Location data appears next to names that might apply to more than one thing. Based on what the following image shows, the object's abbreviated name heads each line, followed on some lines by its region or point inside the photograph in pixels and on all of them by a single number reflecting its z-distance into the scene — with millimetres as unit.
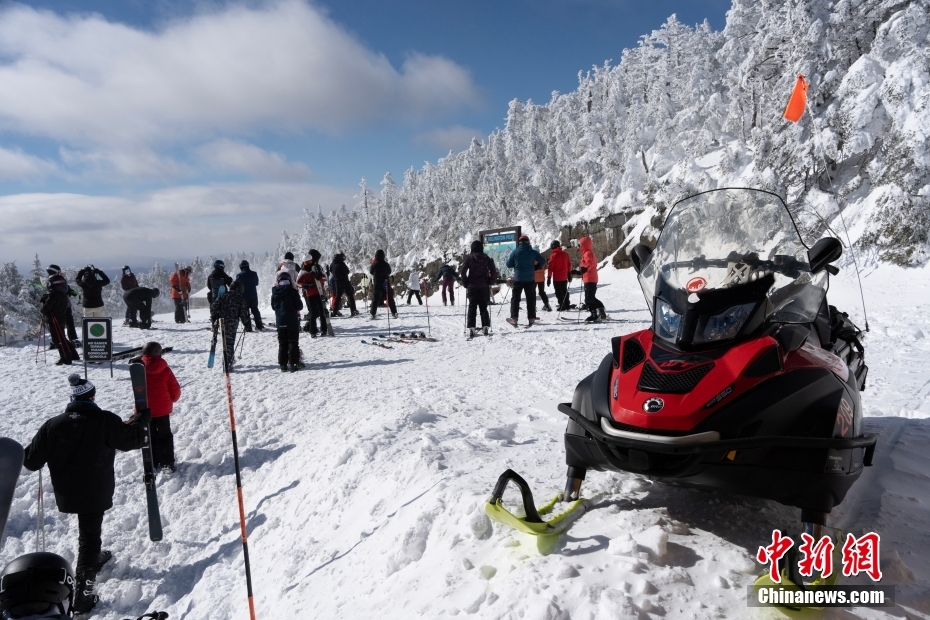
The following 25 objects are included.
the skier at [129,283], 17188
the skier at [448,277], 22844
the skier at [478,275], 11578
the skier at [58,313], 11320
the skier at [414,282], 24000
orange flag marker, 9766
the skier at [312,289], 12219
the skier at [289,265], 10703
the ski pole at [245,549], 3318
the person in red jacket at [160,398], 6355
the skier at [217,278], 12391
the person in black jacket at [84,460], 4574
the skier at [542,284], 16448
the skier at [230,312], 9867
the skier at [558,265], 14836
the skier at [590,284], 13305
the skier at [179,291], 18703
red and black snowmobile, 2379
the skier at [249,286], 14052
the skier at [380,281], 15578
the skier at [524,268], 12422
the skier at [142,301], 16422
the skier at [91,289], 12773
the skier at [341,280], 15913
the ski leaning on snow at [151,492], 5098
